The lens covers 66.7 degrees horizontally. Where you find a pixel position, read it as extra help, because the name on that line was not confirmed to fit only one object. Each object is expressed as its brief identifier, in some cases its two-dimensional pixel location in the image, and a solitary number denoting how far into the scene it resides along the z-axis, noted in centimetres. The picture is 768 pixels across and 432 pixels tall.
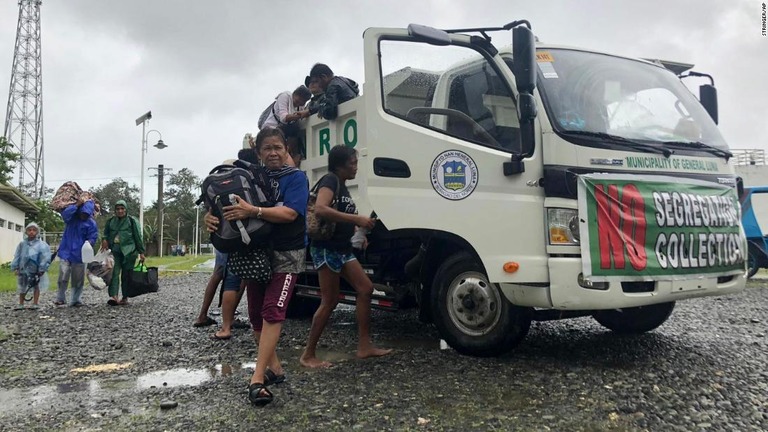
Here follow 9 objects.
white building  2553
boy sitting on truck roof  519
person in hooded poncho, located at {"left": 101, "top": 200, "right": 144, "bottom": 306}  873
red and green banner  391
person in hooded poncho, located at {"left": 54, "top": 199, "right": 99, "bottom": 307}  850
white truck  396
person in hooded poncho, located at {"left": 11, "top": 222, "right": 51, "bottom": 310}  857
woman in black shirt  427
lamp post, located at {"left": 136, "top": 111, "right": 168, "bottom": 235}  2456
